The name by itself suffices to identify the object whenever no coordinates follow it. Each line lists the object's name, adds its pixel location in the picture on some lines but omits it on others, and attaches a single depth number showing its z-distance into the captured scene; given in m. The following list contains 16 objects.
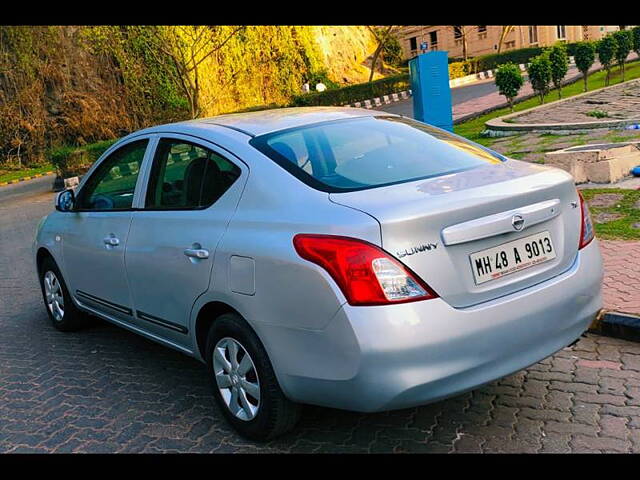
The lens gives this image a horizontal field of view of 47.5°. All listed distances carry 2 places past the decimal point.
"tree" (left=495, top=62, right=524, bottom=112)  19.08
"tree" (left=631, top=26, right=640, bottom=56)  26.62
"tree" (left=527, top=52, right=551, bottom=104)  19.09
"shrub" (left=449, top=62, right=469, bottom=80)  42.33
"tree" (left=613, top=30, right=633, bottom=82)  24.06
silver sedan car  2.94
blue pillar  12.39
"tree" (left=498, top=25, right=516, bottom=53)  54.69
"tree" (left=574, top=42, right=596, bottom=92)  20.72
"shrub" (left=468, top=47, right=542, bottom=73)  44.09
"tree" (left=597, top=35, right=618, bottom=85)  23.28
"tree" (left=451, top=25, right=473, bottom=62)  57.03
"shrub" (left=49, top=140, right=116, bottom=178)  21.12
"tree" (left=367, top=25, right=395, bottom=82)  53.12
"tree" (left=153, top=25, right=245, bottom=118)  30.53
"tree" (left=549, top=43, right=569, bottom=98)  19.86
